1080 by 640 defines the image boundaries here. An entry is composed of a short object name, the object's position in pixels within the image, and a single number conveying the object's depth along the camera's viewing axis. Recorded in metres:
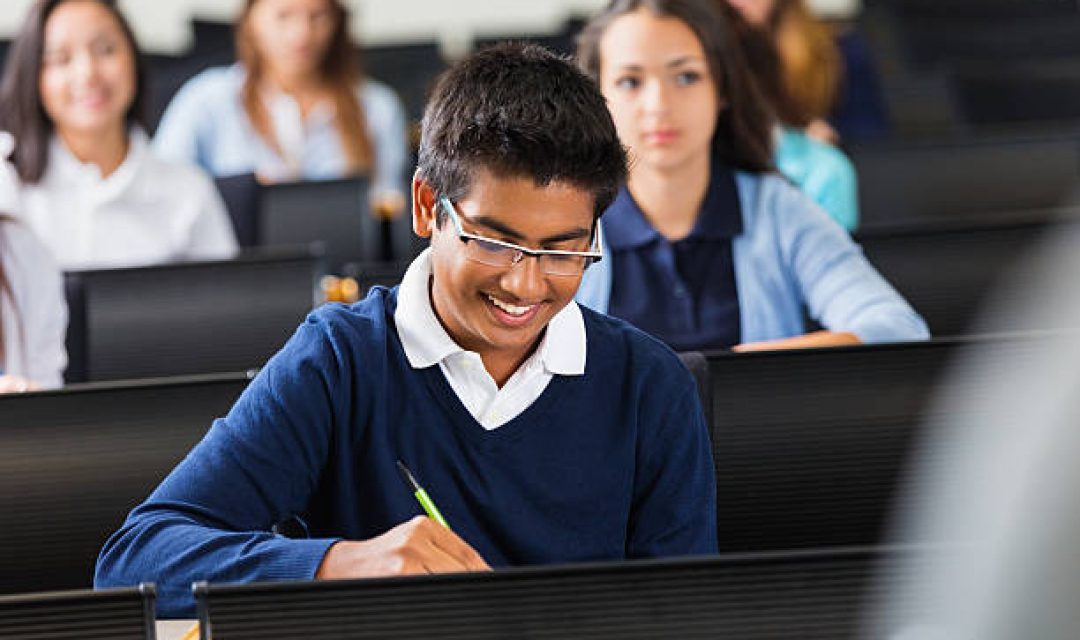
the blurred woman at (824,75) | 4.85
